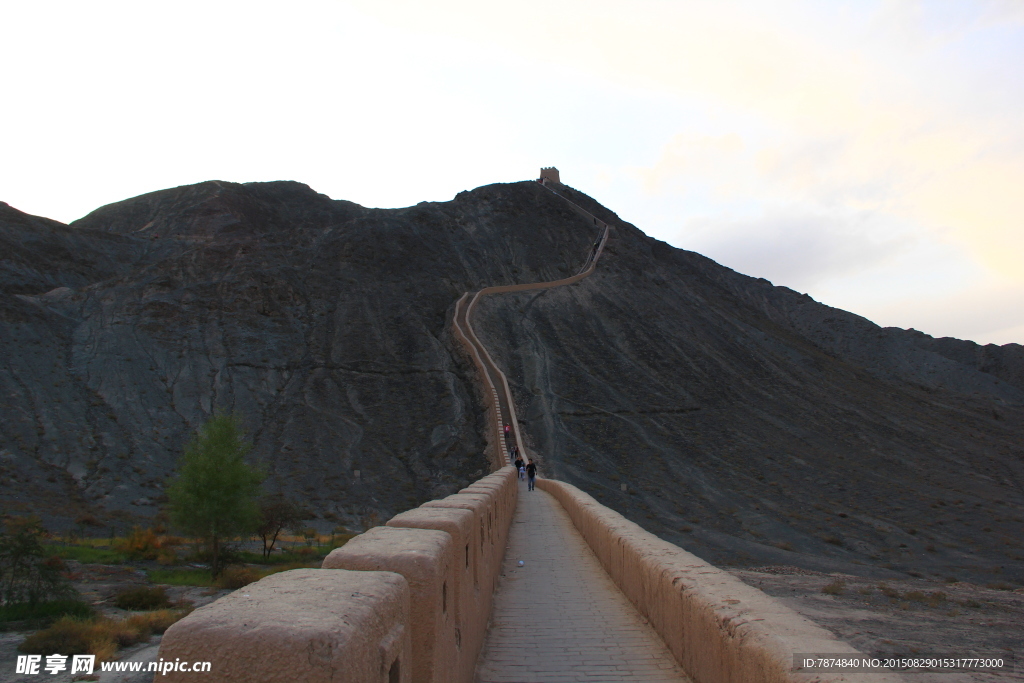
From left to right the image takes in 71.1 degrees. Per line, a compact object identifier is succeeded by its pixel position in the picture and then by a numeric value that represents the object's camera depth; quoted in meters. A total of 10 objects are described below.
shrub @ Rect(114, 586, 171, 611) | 14.88
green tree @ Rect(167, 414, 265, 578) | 20.98
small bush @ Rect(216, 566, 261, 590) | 17.76
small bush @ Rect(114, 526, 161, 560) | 19.59
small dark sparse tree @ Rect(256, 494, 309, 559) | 22.55
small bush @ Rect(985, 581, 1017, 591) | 19.23
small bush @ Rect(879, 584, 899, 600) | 13.95
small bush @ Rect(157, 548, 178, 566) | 19.91
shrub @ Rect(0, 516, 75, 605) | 14.22
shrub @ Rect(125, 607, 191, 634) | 12.77
